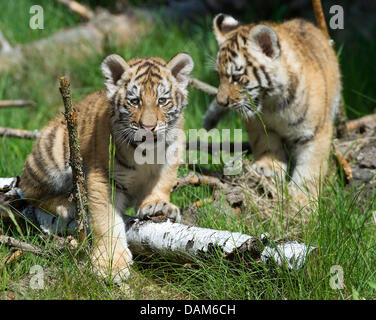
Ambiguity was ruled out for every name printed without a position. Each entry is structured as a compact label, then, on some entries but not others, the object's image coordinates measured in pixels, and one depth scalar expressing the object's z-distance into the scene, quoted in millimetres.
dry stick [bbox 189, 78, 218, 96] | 10969
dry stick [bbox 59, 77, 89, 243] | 5848
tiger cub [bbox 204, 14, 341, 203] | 9000
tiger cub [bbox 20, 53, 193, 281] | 7117
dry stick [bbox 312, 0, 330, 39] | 10441
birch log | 6230
